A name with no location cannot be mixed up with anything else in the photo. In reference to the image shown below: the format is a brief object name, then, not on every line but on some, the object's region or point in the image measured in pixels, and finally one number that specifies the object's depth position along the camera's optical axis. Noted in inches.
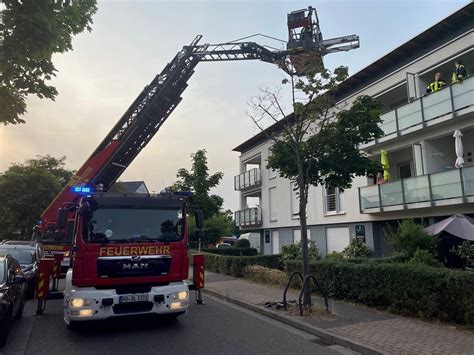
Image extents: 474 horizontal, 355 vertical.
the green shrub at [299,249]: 824.9
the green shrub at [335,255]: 703.6
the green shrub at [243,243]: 1358.3
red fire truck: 270.7
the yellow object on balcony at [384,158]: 695.7
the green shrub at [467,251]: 416.5
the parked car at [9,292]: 244.2
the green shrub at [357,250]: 738.2
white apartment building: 584.4
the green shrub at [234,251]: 1012.5
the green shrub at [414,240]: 477.7
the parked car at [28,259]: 428.1
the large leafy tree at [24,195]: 1428.4
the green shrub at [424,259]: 416.2
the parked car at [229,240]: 1913.6
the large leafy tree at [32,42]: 225.3
